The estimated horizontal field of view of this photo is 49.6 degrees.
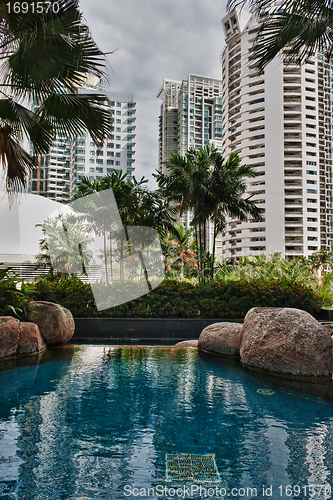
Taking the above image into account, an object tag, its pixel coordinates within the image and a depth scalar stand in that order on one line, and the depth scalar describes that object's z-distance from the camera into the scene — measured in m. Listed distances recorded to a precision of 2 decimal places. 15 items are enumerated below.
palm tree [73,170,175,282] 15.13
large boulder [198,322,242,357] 7.94
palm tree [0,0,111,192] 4.47
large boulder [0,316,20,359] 7.04
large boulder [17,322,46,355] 7.50
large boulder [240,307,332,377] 6.20
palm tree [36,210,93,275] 19.56
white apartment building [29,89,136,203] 87.81
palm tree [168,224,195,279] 31.69
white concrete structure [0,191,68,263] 31.29
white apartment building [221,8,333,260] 63.41
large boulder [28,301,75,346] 8.35
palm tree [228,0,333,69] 4.40
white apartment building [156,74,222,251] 110.62
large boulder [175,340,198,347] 9.36
